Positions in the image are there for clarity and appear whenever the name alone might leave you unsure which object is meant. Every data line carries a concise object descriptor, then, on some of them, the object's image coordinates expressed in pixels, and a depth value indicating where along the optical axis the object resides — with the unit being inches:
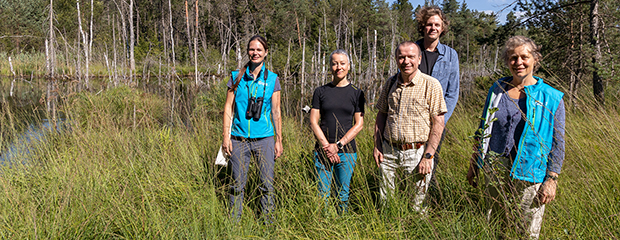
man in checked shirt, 81.4
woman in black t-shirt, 96.5
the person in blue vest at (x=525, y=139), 65.8
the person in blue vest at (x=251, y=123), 99.3
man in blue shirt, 93.5
